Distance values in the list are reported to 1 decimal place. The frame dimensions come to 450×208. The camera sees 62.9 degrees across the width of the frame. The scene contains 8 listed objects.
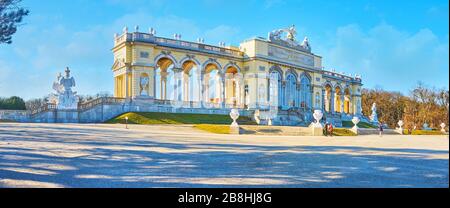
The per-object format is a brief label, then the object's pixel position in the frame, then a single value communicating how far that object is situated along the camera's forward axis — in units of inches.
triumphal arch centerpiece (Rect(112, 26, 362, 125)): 1605.6
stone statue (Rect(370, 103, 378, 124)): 2359.0
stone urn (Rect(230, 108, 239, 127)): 1032.3
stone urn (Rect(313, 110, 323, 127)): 1093.0
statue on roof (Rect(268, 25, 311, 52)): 2074.3
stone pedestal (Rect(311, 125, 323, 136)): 1087.6
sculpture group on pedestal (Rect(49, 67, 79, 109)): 1229.7
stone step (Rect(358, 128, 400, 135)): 1334.9
